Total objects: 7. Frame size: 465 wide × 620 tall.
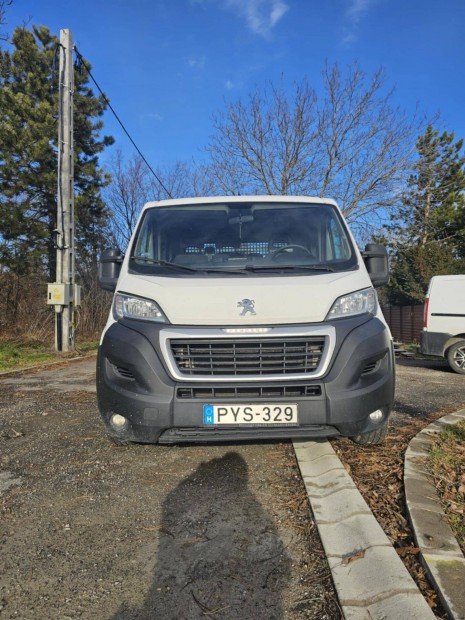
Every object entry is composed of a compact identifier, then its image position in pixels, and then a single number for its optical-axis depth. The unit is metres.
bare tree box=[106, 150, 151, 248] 31.61
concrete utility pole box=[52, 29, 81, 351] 11.82
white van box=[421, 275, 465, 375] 9.58
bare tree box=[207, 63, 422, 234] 20.94
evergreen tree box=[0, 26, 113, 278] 20.25
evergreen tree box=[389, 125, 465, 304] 24.58
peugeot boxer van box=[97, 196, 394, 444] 2.86
